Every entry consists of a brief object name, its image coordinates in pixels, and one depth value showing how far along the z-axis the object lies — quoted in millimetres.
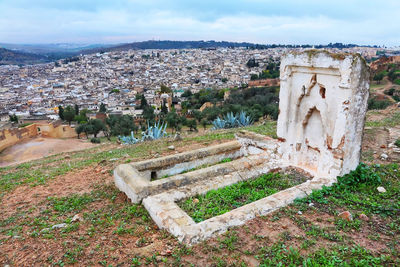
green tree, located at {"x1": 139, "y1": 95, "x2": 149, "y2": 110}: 50981
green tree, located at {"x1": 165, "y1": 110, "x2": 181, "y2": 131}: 28750
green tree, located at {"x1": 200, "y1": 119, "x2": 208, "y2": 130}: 29031
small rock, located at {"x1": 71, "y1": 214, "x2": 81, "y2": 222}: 4498
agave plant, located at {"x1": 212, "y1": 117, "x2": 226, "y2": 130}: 15017
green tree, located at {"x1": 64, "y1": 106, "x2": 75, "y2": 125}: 39184
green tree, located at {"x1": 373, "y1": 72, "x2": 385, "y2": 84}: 42219
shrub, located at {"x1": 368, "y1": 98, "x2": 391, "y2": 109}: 22012
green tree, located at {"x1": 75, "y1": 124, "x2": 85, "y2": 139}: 27927
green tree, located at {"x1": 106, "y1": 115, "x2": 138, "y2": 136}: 27141
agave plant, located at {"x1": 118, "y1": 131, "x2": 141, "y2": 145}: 11673
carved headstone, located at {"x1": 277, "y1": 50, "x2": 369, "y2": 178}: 4805
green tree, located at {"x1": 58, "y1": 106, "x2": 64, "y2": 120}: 39512
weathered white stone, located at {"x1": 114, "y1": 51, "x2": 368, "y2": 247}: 4152
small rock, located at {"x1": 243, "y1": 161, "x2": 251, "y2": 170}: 5954
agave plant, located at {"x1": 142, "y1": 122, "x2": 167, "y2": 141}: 12273
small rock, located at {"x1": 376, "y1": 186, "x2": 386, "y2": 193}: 4725
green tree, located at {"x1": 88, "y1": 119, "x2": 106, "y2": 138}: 29234
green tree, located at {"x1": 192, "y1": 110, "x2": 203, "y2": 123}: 32125
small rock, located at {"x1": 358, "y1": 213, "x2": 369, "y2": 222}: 3954
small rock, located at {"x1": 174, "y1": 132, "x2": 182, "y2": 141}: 9898
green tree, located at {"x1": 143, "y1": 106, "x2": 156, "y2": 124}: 37875
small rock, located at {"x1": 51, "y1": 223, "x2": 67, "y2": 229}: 4293
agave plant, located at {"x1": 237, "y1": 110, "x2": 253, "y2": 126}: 15056
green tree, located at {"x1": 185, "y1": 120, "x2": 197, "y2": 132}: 28875
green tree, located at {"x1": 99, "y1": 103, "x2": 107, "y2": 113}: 50784
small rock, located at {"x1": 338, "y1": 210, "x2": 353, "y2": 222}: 3908
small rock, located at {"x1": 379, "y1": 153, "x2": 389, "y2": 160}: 6350
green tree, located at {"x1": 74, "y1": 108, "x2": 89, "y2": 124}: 38856
